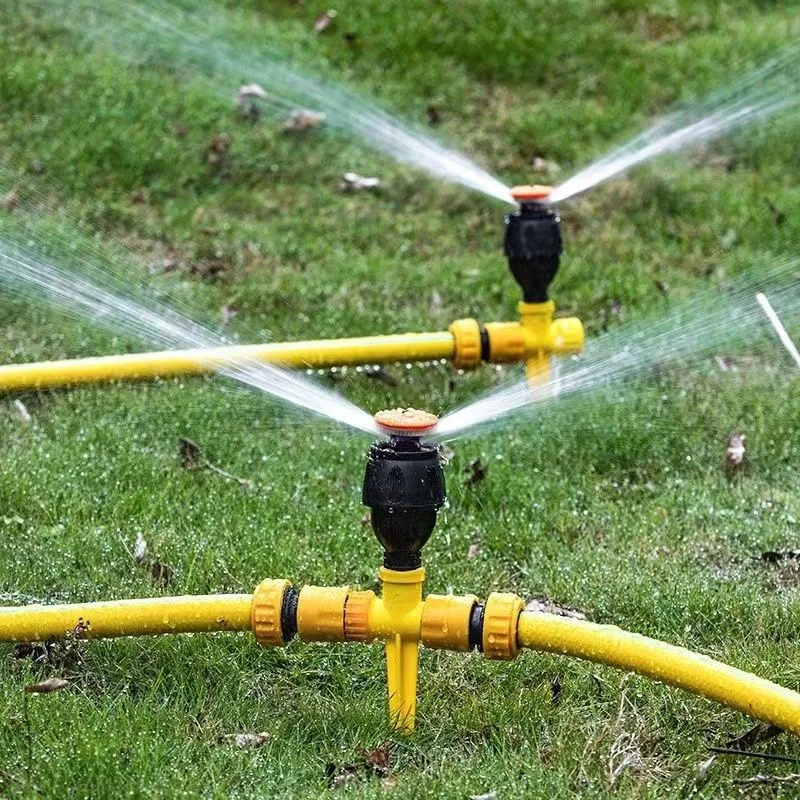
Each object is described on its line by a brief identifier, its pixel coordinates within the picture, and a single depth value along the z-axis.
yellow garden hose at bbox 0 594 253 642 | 4.86
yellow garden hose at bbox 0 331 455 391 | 7.20
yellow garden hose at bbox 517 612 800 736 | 4.41
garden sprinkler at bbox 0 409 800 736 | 4.63
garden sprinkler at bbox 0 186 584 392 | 7.25
